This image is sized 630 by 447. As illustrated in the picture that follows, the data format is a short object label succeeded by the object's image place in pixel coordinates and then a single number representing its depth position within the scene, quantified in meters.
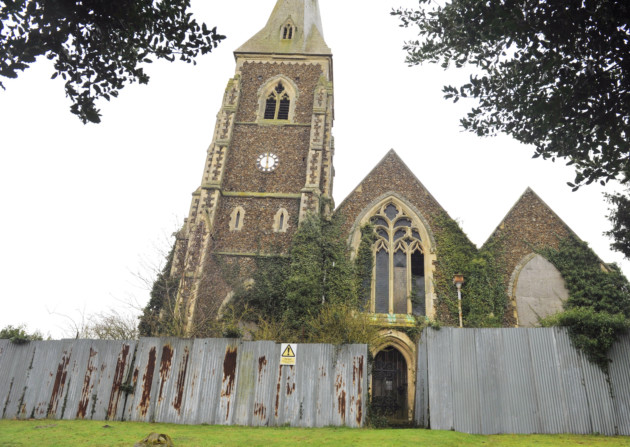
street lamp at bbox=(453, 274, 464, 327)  15.87
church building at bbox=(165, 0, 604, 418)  17.83
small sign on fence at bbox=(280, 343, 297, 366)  11.24
